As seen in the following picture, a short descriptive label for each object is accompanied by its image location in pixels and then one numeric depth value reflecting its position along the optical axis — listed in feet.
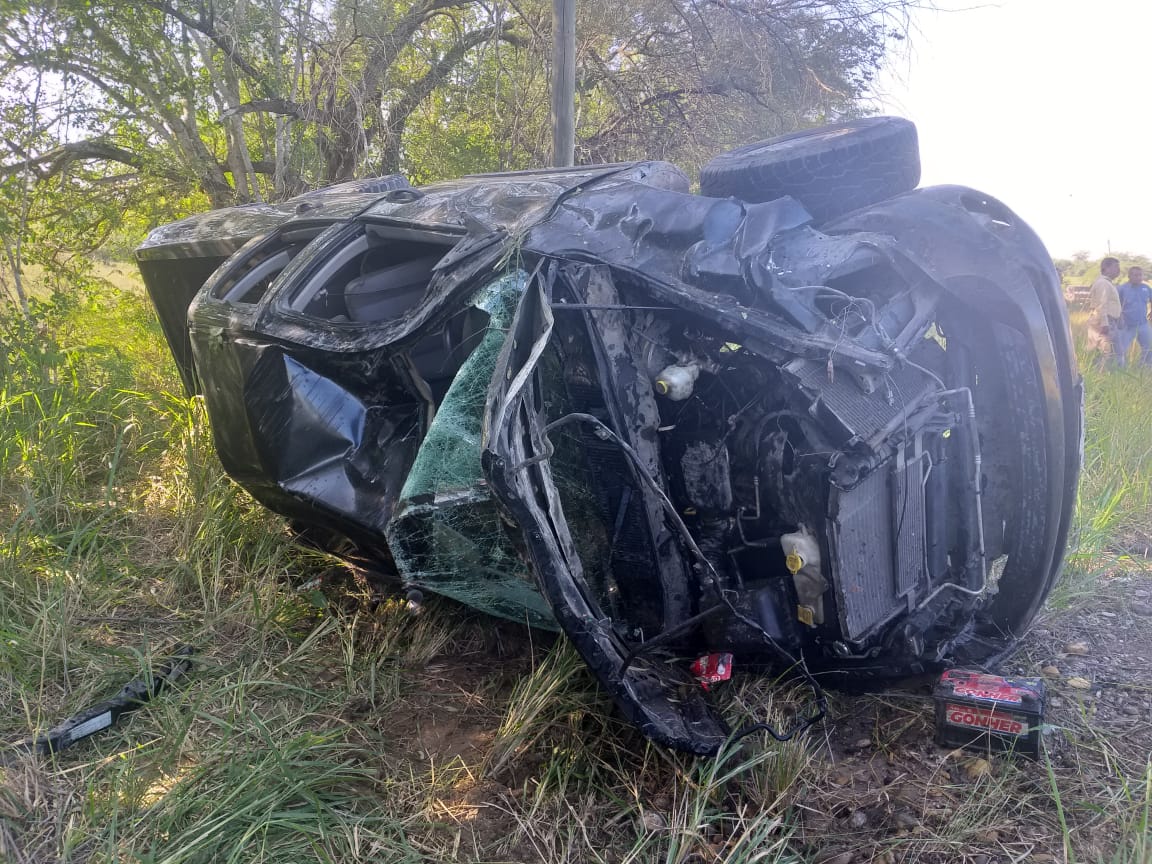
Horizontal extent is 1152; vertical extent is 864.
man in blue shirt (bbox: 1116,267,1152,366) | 26.14
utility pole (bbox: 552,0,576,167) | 17.70
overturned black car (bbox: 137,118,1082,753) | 6.98
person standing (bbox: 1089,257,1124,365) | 25.13
